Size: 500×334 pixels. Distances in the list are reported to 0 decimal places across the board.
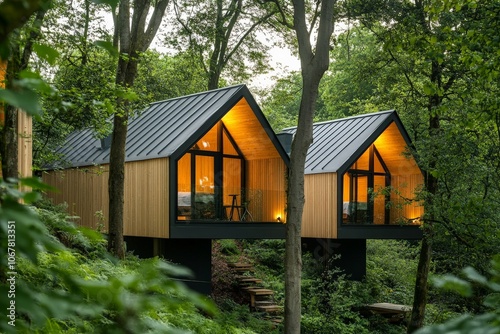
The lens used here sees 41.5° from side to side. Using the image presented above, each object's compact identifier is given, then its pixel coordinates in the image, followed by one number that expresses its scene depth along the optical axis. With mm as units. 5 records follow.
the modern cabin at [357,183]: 20344
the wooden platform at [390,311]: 19312
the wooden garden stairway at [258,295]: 17938
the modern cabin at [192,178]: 16547
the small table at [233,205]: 17672
